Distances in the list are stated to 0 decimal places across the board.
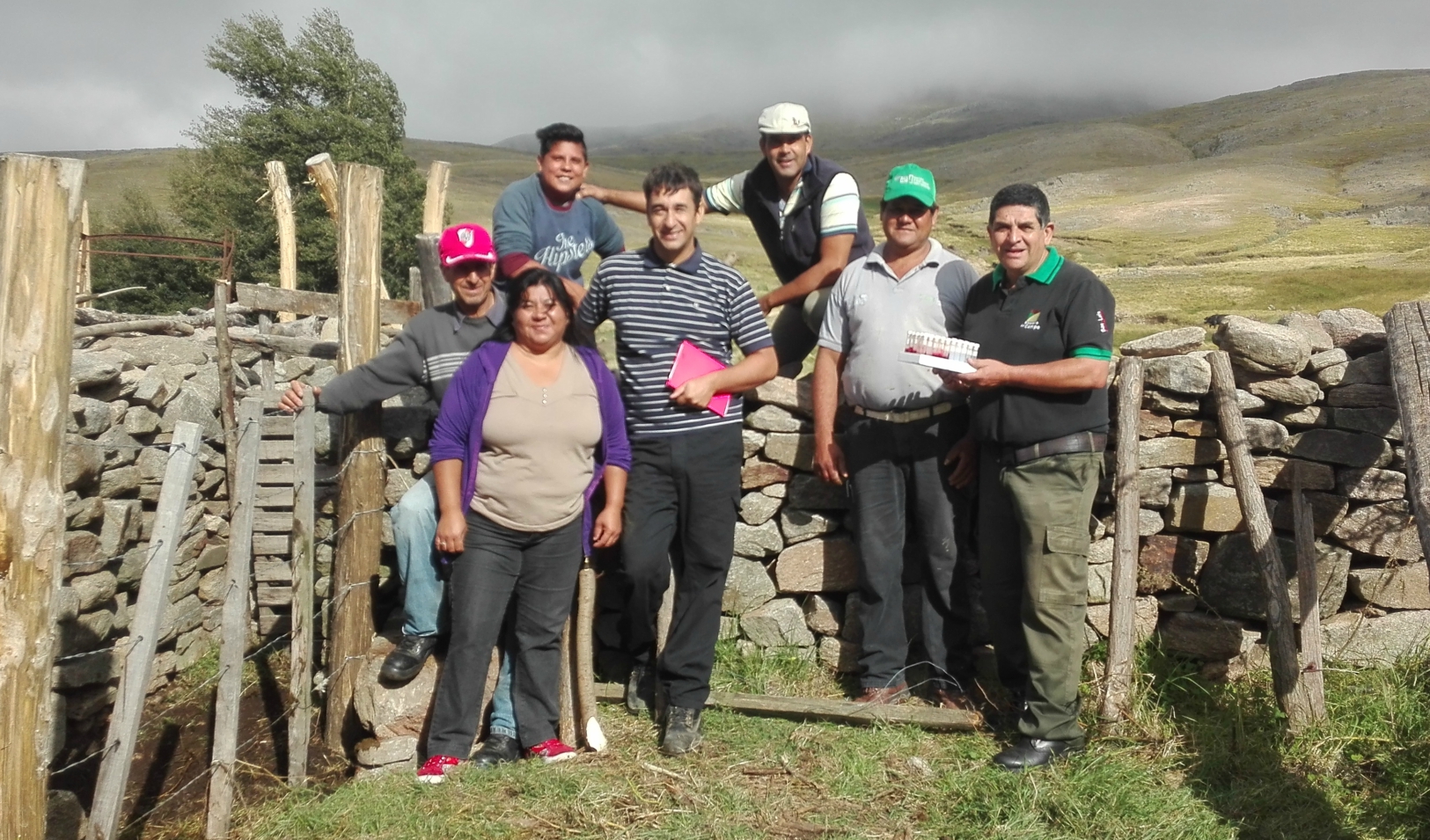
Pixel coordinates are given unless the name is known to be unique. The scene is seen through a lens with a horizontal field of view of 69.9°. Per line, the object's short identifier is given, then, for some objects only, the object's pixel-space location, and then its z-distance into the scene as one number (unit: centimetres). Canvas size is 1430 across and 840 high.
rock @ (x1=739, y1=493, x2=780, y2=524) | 613
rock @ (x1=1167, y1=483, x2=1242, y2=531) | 592
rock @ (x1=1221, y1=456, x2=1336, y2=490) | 589
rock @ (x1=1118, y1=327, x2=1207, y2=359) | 590
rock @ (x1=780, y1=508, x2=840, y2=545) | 615
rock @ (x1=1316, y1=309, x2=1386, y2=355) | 588
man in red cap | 509
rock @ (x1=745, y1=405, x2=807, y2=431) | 609
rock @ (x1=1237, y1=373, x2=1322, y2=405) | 583
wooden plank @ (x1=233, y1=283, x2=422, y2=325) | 868
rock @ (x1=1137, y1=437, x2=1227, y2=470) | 591
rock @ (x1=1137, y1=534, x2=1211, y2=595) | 599
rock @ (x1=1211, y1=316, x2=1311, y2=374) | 576
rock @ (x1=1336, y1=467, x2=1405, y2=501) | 581
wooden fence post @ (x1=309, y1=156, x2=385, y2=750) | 548
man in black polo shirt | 464
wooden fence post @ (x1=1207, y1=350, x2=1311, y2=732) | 523
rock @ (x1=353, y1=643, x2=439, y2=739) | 527
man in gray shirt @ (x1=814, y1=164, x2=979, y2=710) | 510
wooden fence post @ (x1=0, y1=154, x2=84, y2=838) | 352
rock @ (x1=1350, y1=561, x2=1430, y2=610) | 588
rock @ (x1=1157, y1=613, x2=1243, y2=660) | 588
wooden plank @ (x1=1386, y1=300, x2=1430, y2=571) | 469
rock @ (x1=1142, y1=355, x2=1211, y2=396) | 580
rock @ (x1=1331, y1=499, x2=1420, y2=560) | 583
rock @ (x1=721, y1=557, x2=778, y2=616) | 620
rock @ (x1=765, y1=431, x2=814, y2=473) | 608
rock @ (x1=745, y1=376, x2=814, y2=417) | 606
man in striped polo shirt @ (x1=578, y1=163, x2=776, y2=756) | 499
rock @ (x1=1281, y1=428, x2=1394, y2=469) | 580
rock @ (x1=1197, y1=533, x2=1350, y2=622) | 584
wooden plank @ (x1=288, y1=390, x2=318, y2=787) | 532
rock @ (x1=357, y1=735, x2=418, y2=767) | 523
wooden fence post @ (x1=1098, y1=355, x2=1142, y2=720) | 534
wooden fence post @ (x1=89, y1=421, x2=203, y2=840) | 416
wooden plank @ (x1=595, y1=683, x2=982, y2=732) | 532
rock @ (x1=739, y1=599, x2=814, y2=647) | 618
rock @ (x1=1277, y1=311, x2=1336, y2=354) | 591
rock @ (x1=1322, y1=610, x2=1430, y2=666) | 583
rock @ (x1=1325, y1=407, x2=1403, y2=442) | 576
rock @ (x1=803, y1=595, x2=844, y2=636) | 619
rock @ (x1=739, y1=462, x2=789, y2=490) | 612
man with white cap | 552
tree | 3622
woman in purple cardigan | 471
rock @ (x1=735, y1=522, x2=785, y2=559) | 616
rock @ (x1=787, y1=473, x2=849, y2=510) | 615
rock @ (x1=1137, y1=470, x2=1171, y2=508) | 593
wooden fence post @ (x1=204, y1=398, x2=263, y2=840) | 477
